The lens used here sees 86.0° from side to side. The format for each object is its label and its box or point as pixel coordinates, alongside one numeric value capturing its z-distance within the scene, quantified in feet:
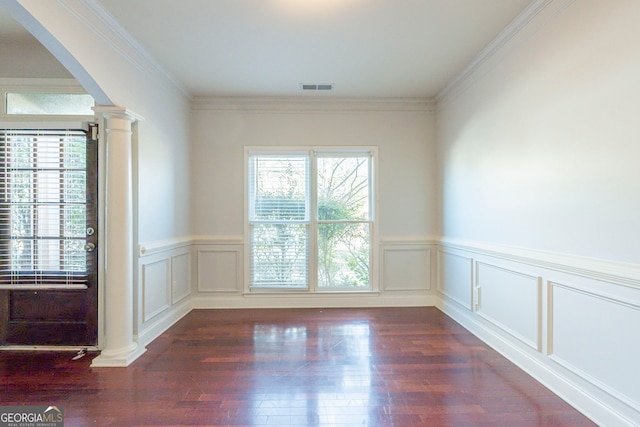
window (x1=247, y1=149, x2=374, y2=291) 14.92
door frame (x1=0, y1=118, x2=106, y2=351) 9.84
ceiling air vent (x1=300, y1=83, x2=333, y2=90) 13.23
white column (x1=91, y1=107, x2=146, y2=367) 9.40
